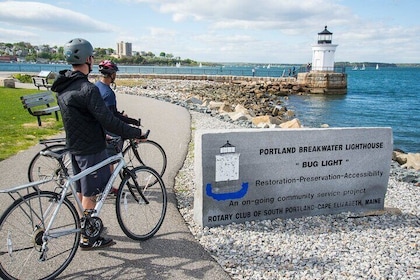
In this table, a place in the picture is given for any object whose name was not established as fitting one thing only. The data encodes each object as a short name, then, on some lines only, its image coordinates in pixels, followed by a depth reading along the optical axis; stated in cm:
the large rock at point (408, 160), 1226
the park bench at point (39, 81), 2177
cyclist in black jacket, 408
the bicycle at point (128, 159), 579
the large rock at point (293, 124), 1532
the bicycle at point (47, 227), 380
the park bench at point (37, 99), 1072
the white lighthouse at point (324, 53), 5497
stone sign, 540
